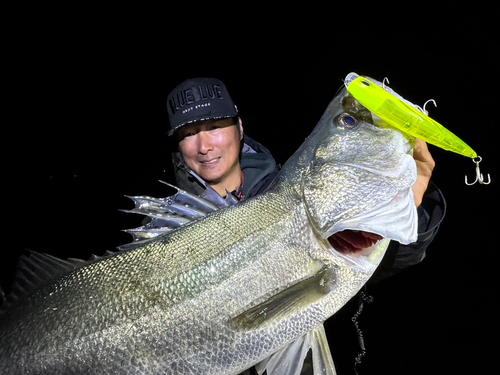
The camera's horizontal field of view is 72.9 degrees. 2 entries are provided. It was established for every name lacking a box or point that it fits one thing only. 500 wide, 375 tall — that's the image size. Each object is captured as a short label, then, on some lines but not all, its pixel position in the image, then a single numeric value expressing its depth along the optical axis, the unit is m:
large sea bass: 1.09
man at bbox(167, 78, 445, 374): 1.88
